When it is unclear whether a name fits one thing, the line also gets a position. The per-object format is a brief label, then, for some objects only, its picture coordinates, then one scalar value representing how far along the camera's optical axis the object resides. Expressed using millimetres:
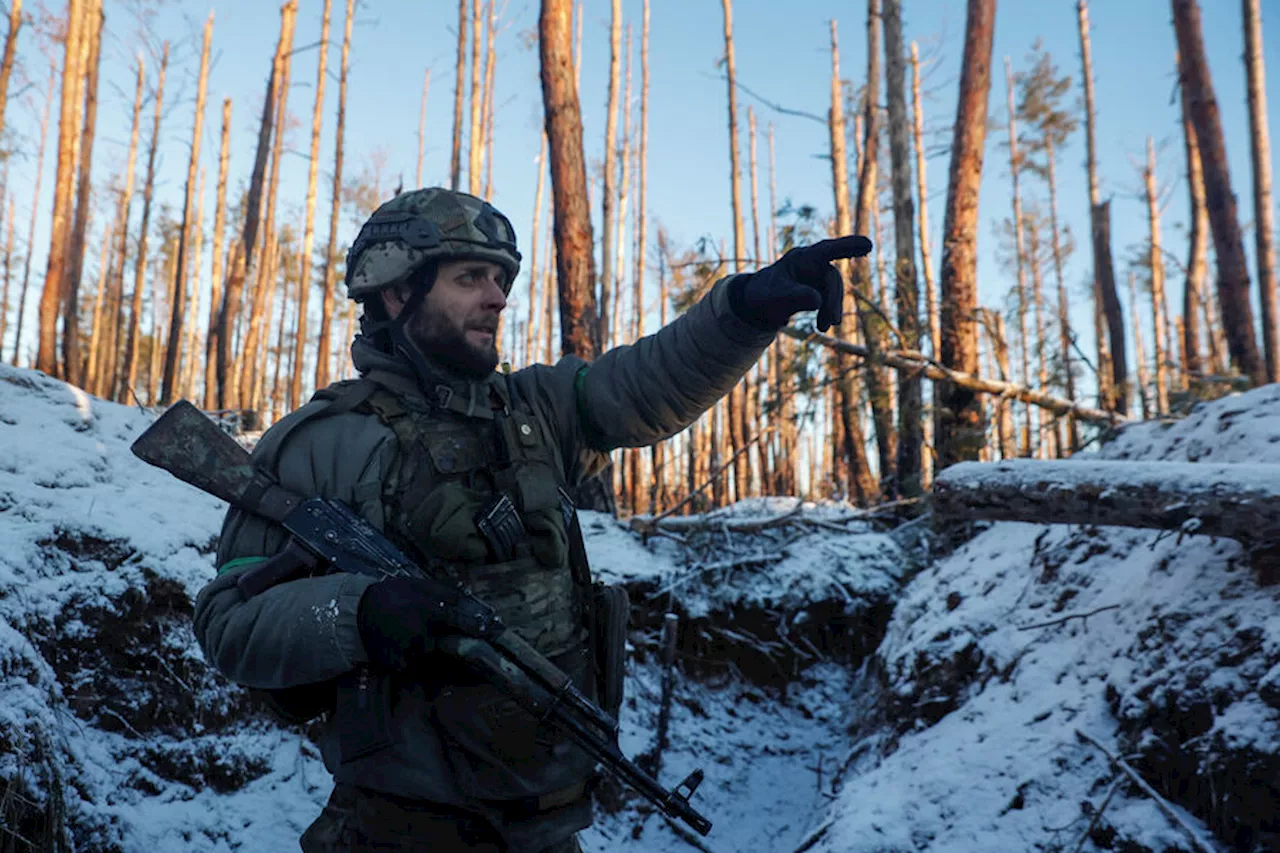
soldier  1628
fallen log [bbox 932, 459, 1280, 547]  2402
